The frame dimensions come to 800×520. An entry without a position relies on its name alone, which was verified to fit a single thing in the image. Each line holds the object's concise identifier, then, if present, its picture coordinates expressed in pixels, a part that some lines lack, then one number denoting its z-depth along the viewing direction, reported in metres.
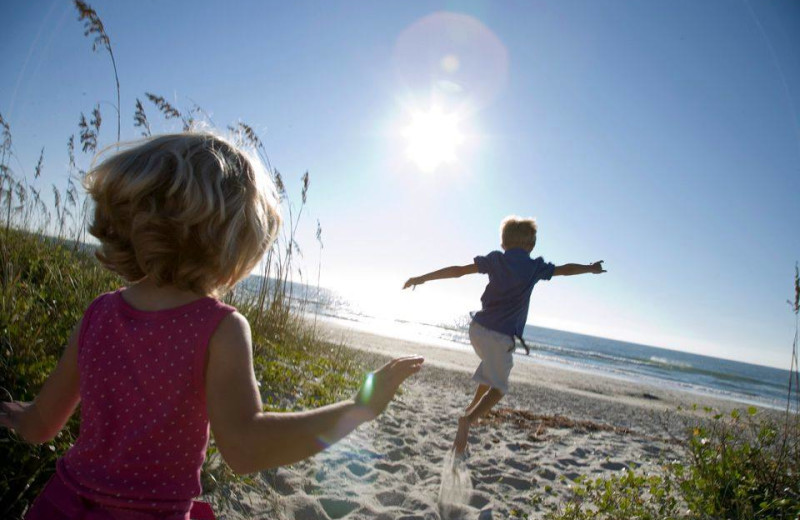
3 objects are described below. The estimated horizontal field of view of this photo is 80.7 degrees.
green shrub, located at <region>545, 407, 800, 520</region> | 2.83
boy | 4.23
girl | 1.09
